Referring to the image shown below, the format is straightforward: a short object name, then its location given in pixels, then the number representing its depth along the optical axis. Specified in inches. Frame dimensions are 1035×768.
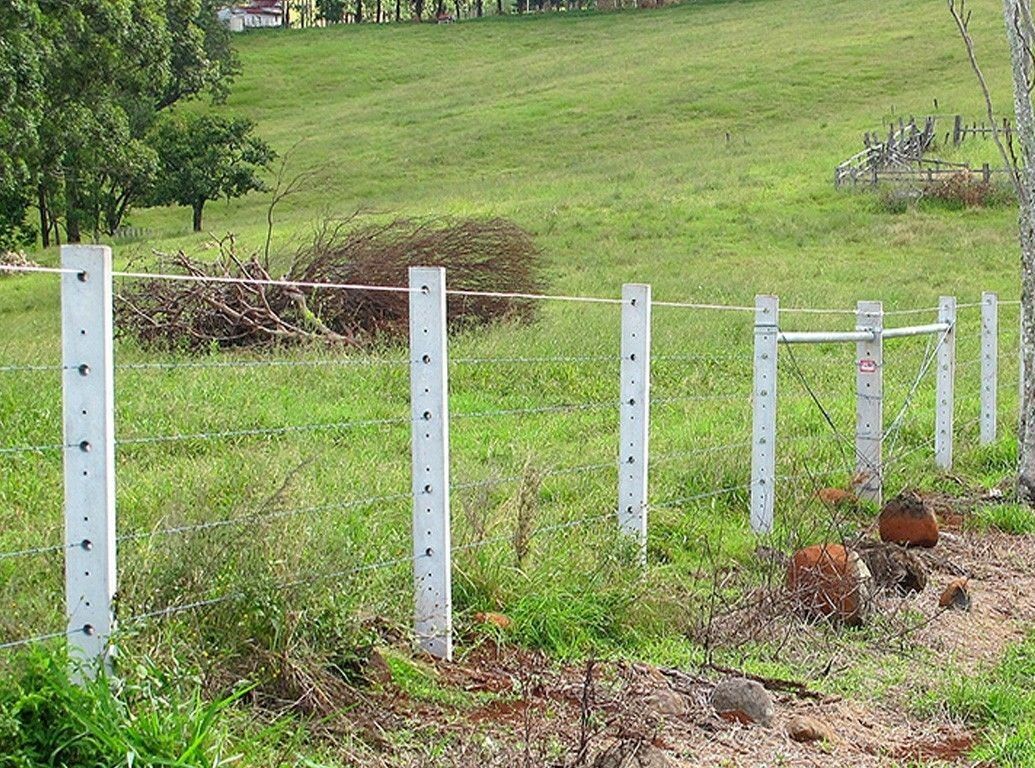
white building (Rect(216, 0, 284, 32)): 4522.6
